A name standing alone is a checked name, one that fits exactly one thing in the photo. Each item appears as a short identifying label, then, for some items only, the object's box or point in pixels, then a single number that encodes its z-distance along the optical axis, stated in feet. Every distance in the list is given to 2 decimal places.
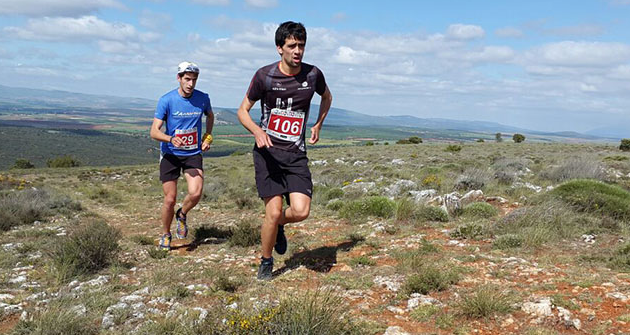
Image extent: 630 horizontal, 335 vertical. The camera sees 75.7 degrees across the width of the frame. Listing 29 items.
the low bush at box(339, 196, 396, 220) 23.13
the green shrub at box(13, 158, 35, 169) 121.08
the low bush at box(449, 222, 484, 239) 18.25
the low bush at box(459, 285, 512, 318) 10.43
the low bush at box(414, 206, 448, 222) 21.66
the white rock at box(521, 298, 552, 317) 10.35
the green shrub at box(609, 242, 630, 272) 13.73
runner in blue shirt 17.90
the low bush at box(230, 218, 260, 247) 18.88
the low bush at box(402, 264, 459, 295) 12.20
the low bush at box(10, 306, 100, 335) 9.57
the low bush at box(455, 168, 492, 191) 31.27
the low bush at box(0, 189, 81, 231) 25.32
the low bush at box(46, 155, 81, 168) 118.22
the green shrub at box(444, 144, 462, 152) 95.12
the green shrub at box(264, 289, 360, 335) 8.45
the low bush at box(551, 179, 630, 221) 20.35
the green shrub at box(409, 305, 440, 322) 10.57
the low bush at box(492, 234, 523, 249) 16.63
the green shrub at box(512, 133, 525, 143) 159.39
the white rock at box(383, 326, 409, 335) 9.73
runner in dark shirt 13.38
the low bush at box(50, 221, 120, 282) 14.79
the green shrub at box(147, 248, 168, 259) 17.59
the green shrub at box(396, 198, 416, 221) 21.63
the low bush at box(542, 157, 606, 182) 33.24
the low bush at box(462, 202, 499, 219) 21.66
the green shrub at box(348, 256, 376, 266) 15.12
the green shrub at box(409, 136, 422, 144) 150.61
